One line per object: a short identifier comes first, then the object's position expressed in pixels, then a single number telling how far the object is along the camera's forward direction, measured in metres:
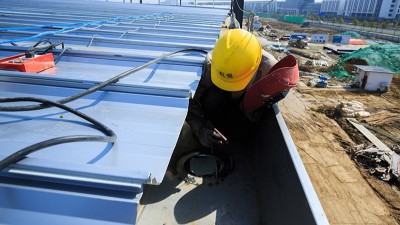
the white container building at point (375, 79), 12.43
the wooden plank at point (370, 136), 7.62
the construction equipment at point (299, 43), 25.91
